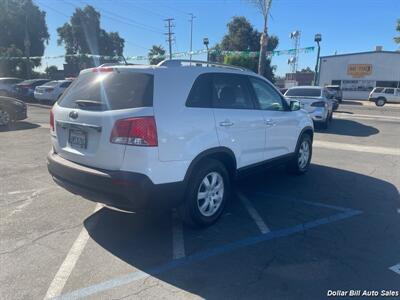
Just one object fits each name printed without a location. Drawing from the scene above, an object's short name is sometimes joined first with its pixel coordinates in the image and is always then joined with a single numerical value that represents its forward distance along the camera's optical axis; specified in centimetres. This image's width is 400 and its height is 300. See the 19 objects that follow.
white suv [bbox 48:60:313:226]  321
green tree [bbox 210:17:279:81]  5322
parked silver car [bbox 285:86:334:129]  1243
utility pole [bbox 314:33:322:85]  3098
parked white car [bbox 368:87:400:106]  3484
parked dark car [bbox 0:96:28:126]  1109
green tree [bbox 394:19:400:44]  3294
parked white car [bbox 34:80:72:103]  1941
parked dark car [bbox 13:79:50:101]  2112
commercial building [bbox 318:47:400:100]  4212
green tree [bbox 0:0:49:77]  3859
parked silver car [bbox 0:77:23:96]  2036
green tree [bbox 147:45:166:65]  5738
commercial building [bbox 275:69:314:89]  6265
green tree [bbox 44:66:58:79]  4719
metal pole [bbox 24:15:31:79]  3050
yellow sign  4359
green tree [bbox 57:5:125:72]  6175
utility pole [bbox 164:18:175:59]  4931
